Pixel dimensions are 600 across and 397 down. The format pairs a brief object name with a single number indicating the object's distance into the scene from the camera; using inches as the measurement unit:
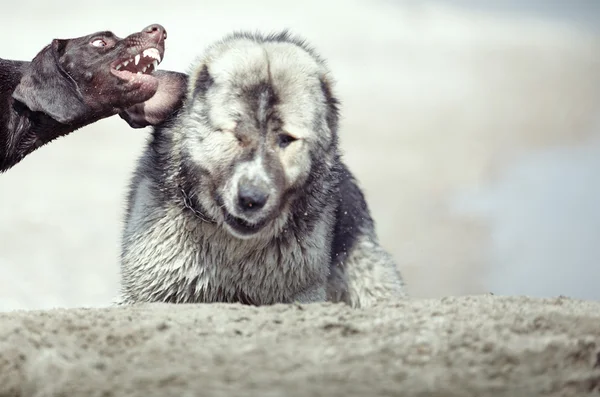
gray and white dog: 472.1
